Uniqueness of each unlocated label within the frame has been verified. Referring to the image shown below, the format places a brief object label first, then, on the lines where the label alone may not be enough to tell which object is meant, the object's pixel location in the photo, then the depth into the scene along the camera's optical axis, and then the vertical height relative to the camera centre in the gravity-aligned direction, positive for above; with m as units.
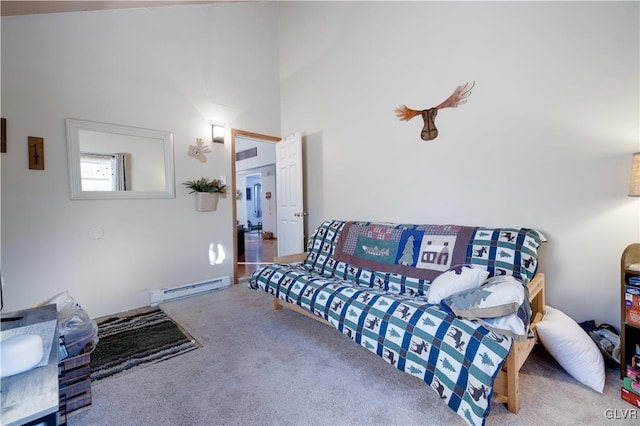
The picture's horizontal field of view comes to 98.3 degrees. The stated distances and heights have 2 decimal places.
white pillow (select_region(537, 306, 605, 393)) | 1.51 -0.85
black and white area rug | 1.83 -1.03
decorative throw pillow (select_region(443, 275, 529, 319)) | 1.27 -0.47
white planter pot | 3.18 +0.06
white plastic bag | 1.40 -0.62
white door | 3.57 +0.12
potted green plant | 3.17 +0.16
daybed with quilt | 1.24 -0.60
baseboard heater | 2.90 -0.94
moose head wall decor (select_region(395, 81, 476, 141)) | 2.33 +0.86
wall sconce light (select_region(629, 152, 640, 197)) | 1.49 +0.12
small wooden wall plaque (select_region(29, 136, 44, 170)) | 2.27 +0.46
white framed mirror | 2.49 +0.45
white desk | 0.63 -0.47
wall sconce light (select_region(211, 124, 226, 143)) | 3.34 +0.89
